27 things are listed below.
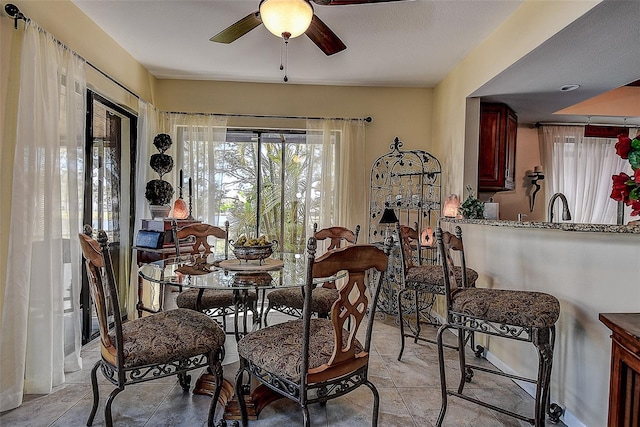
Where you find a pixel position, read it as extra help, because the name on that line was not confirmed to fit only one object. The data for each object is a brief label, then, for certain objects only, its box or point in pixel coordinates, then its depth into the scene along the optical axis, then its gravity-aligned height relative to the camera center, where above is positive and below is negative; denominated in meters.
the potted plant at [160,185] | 3.43 +0.15
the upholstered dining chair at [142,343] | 1.56 -0.67
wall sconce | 4.14 +0.34
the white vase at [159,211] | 3.43 -0.10
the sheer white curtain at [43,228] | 1.98 -0.18
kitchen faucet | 2.33 -0.02
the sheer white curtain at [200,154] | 3.88 +0.52
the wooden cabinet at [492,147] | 3.44 +0.60
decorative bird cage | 3.74 +0.09
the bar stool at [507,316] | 1.62 -0.52
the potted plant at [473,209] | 2.88 -0.02
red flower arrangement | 1.26 +0.11
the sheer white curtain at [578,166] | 4.15 +0.51
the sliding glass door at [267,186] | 4.14 +0.20
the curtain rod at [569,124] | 4.16 +1.00
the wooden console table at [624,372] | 1.04 -0.50
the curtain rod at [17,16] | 1.95 +1.03
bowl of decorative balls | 2.18 -0.29
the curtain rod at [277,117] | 4.02 +0.99
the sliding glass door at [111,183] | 2.88 +0.16
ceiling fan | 1.78 +1.02
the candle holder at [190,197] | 3.78 +0.04
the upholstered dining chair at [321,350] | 1.41 -0.66
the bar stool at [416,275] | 2.54 -0.51
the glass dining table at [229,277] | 1.79 -0.42
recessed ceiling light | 2.97 +1.04
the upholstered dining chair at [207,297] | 2.44 -0.68
